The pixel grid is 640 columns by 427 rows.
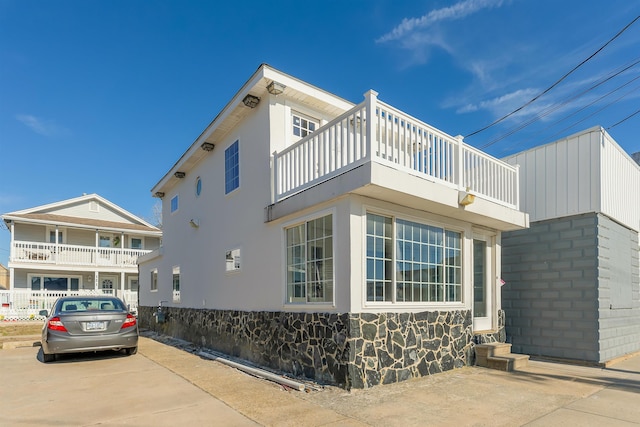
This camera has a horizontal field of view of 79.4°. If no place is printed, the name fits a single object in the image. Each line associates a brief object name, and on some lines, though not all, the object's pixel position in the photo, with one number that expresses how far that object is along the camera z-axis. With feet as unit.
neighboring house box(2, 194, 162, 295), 69.97
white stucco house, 19.48
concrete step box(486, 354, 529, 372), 23.84
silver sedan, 25.39
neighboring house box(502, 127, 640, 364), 27.12
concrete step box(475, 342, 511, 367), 25.05
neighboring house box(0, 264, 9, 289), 144.98
